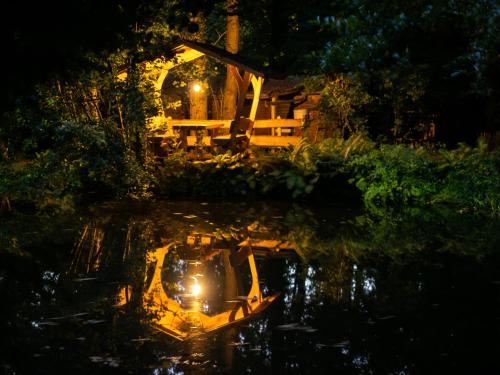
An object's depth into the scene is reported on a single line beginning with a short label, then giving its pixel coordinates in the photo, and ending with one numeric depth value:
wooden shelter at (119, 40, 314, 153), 19.77
